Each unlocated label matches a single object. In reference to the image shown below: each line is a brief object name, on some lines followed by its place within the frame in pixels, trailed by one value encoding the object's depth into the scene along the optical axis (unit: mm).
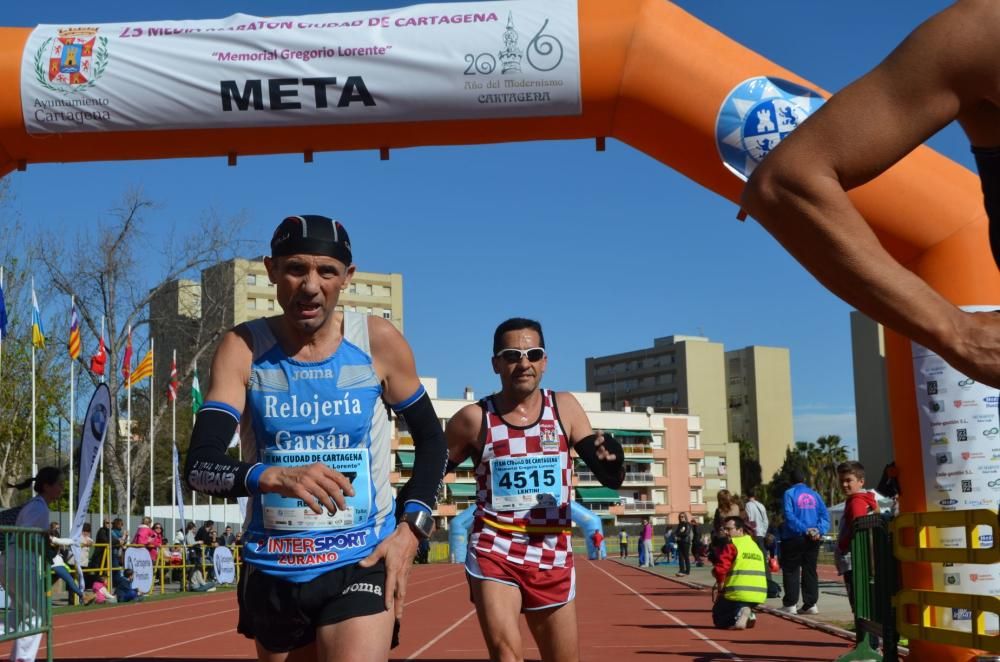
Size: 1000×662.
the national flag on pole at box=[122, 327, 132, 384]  36656
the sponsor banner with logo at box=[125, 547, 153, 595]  24766
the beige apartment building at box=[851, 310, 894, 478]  112000
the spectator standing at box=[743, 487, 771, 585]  18594
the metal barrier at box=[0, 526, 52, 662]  9414
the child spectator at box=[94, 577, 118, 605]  23797
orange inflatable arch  8570
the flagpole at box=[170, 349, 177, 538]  39469
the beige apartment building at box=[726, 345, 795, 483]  164000
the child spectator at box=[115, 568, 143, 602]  24312
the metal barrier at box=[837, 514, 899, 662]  7578
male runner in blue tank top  3951
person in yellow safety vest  14323
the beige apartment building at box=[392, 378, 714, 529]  115062
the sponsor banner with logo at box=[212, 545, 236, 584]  29344
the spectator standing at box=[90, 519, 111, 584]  24662
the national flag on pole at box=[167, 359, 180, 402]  39375
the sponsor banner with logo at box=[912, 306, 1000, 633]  8469
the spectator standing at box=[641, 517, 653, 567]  47469
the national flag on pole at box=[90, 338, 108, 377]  31312
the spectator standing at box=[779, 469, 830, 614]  15578
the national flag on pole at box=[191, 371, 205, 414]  36719
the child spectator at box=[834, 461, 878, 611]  12020
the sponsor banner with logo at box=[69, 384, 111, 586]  12406
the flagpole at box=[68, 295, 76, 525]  30406
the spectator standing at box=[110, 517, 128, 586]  25266
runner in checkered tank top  6418
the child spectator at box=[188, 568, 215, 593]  28859
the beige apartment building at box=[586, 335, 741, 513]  145375
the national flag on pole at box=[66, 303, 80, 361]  29844
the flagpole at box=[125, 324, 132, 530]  35688
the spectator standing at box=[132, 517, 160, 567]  26078
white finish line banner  9219
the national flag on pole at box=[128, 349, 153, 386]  36625
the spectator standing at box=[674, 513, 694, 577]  33344
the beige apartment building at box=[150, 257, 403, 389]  42406
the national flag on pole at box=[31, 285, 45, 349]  29133
